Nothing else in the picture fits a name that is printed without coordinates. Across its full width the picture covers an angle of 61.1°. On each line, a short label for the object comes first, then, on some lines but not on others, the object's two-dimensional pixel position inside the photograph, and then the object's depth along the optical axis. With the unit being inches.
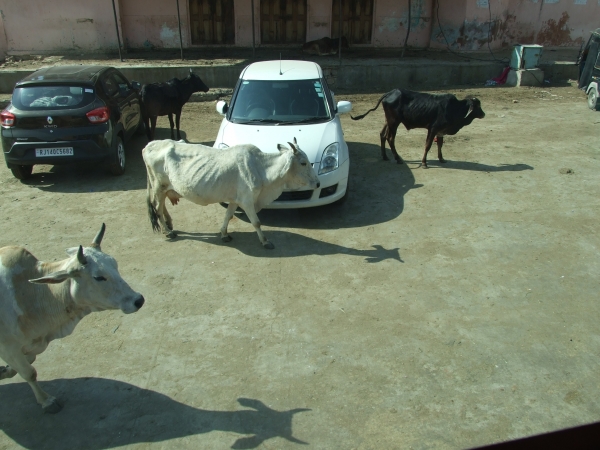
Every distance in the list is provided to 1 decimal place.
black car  323.9
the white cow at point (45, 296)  146.2
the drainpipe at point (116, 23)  612.8
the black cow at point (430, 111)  358.6
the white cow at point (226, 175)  255.1
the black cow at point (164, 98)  399.5
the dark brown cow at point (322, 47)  690.2
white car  284.2
